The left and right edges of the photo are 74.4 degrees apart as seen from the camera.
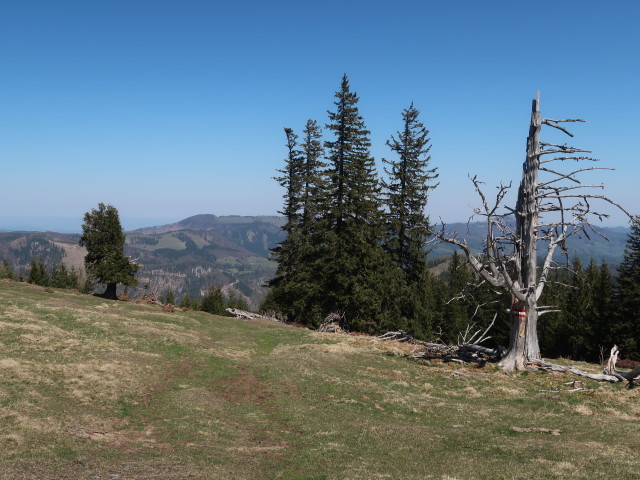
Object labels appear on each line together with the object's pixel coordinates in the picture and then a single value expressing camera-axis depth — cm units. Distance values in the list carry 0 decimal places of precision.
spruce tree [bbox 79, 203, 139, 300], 4919
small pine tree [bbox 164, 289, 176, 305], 11699
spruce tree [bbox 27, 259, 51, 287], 9769
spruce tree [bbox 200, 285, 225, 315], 10300
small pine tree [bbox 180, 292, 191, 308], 10262
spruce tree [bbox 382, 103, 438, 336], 4962
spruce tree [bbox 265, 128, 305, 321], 4866
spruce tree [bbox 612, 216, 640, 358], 4825
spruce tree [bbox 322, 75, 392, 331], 4394
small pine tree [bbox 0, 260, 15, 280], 7800
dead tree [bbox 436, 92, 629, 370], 2361
